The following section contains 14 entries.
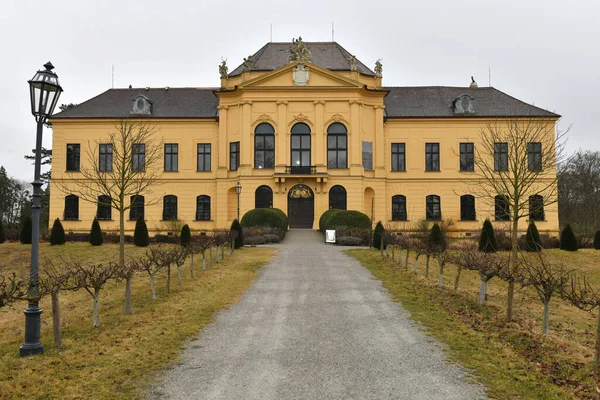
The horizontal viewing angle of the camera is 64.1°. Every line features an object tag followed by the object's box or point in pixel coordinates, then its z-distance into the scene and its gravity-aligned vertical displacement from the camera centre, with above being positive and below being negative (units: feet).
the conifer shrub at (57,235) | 89.56 -3.08
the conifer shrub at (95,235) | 87.50 -3.02
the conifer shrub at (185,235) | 78.85 -2.77
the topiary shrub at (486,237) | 77.61 -3.17
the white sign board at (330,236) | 91.45 -3.43
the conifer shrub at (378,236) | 81.82 -3.08
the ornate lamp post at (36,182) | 26.11 +2.02
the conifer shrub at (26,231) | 89.81 -2.33
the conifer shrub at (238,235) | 83.10 -2.96
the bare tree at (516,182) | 35.32 +3.57
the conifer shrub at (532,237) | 77.77 -3.17
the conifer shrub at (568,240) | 83.35 -3.90
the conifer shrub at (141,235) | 85.40 -2.96
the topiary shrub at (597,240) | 85.56 -4.10
